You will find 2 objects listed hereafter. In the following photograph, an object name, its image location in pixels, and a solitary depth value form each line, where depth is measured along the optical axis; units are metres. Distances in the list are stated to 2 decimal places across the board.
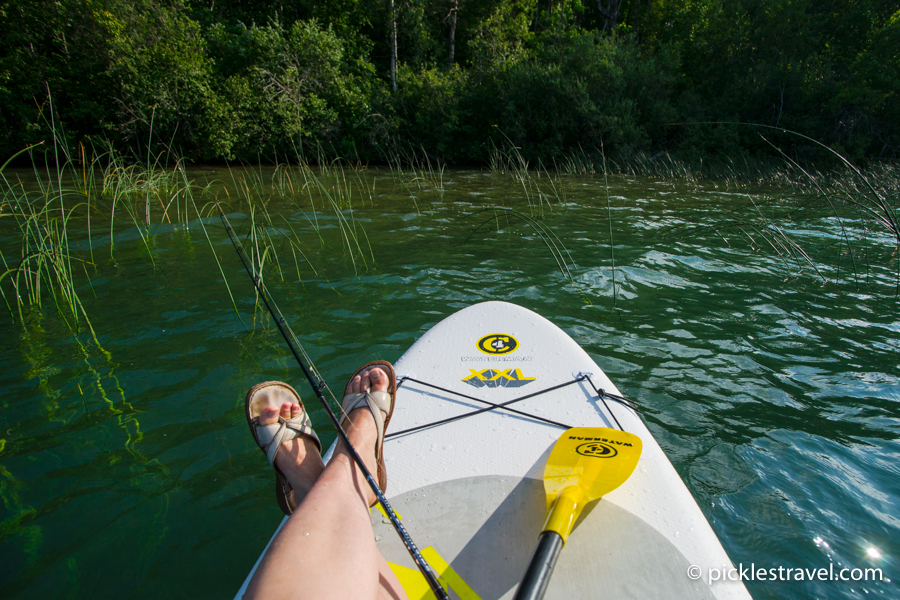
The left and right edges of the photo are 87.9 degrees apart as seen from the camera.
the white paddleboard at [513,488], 1.36
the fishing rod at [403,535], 1.07
